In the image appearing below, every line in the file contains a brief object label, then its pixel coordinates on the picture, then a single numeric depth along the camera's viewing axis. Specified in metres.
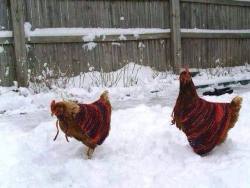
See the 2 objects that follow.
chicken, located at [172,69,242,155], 3.71
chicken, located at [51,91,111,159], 3.70
